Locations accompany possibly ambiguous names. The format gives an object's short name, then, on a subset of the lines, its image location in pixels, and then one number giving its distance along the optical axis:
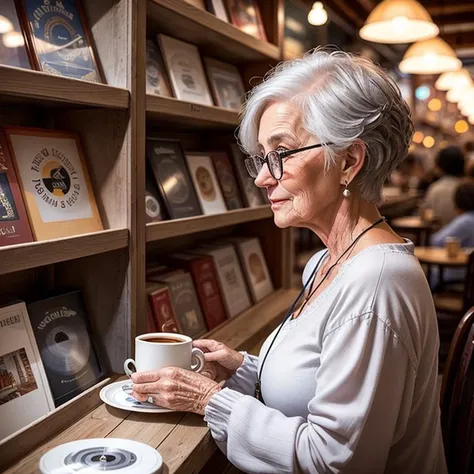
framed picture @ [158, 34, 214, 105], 2.22
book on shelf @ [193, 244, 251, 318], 2.58
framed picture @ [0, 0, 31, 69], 1.44
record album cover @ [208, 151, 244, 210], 2.58
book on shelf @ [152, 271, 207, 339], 2.21
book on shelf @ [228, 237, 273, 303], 2.83
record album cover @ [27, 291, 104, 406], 1.57
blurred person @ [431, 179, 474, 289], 4.89
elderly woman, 1.24
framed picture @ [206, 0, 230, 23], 2.40
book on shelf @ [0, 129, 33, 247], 1.40
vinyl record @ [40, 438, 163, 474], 1.17
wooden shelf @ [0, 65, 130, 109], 1.26
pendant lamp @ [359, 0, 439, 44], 3.53
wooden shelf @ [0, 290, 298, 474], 1.32
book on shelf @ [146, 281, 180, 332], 2.03
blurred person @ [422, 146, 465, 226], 6.08
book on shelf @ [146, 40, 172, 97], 2.09
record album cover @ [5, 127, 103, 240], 1.50
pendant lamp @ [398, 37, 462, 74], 4.68
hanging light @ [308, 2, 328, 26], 4.00
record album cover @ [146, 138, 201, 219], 2.13
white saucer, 1.50
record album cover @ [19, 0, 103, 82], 1.53
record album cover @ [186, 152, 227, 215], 2.37
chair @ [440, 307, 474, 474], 1.51
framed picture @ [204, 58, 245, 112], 2.55
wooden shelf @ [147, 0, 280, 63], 1.93
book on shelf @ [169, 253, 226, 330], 2.41
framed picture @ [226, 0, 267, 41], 2.59
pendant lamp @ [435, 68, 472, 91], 7.67
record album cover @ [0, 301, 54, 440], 1.41
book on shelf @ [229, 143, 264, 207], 2.75
